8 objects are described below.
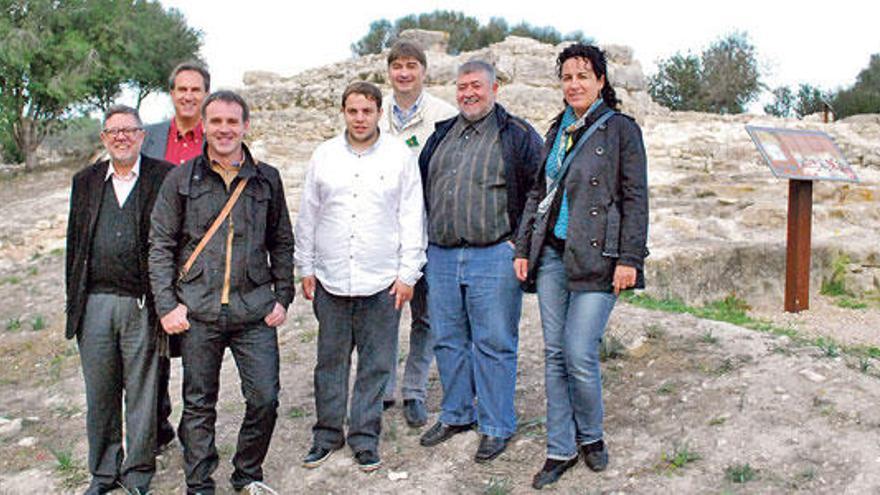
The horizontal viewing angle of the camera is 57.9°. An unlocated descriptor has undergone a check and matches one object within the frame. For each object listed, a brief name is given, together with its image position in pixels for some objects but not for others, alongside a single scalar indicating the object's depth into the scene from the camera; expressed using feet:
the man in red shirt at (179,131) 13.71
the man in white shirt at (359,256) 12.73
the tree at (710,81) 98.94
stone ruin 26.84
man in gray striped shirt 12.98
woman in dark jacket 11.48
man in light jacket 14.57
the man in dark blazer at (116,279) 12.22
